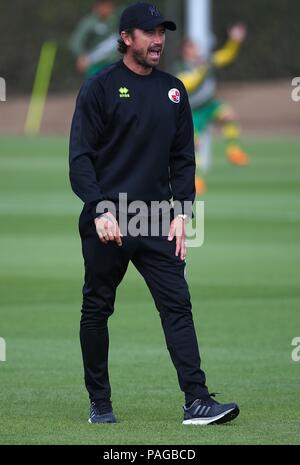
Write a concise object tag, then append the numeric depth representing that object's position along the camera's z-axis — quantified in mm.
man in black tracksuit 8062
